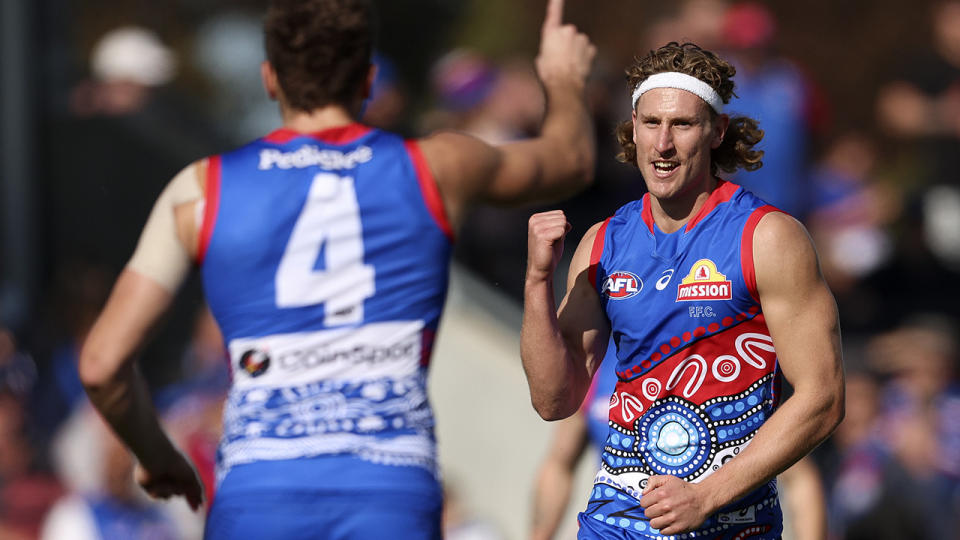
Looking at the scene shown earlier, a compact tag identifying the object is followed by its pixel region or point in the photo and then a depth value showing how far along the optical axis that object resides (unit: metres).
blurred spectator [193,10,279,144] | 27.17
